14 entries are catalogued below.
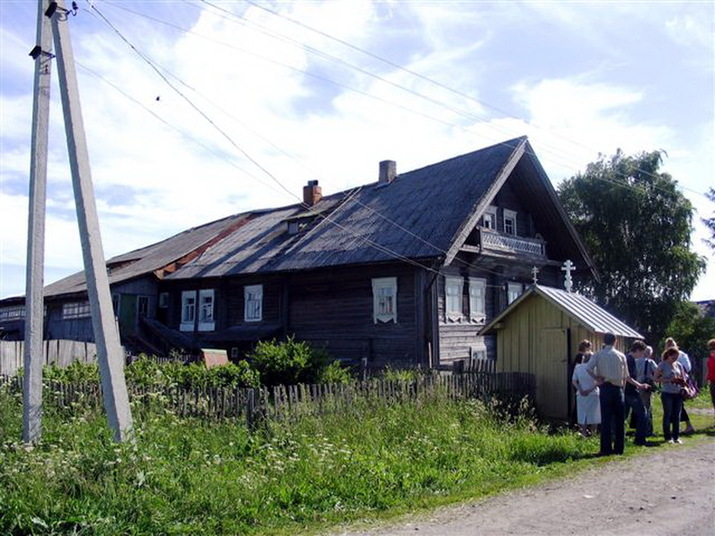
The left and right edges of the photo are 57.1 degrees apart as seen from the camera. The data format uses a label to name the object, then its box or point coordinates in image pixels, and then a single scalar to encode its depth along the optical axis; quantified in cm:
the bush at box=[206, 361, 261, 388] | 1202
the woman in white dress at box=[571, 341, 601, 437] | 1057
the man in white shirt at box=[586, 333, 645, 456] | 920
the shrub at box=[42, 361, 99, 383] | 1077
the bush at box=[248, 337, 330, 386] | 1217
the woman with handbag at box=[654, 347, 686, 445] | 1046
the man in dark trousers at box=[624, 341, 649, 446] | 1001
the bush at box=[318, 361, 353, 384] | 1191
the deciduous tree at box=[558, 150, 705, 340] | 3028
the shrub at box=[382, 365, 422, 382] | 1065
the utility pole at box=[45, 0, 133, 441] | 696
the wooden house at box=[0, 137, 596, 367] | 1939
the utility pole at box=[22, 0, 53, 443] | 759
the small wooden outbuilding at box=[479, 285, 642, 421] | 1195
